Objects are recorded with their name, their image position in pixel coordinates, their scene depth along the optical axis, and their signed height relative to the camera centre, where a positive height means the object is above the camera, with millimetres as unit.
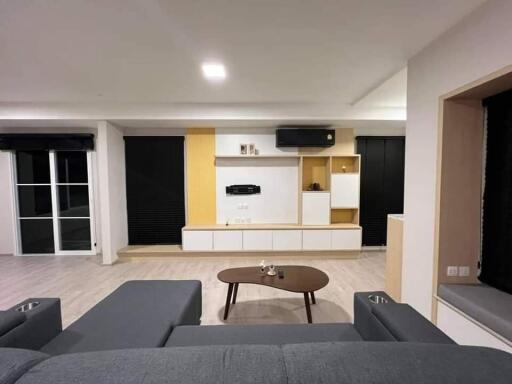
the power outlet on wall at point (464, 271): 2115 -770
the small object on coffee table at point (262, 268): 2892 -1011
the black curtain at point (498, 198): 1909 -140
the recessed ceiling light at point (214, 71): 2705 +1282
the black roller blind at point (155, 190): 5066 -152
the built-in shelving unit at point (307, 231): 4727 -926
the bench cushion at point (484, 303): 1578 -874
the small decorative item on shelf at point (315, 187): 4961 -107
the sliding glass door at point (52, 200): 4934 -327
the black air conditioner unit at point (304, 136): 4738 +874
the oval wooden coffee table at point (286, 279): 2479 -1043
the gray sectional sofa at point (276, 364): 743 -590
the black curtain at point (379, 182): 5152 -19
